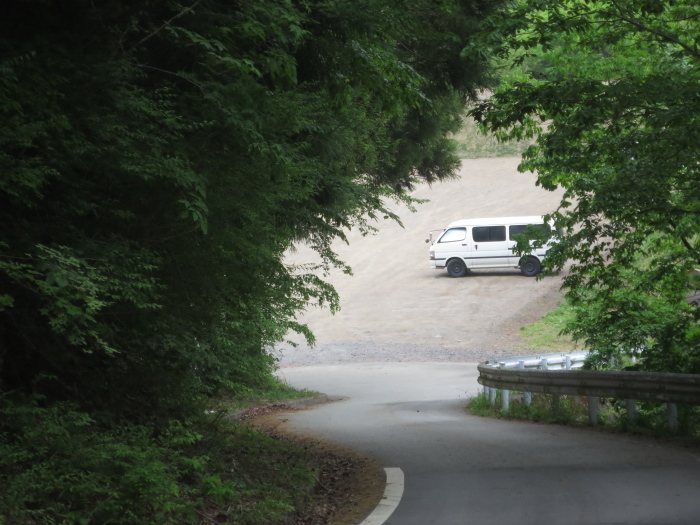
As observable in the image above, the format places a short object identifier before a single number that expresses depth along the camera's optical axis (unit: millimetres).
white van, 79437
